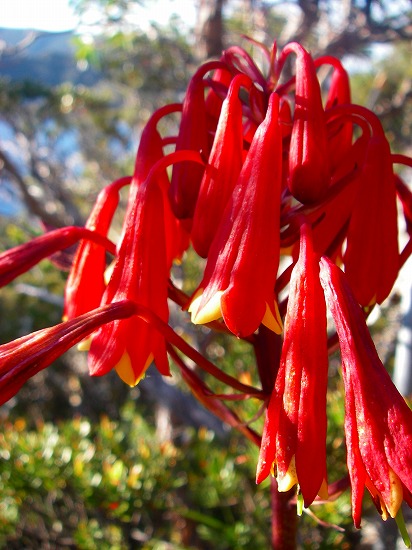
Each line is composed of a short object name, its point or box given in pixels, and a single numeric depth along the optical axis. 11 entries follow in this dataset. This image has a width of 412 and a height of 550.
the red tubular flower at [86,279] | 0.11
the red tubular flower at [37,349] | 0.08
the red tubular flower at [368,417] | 0.08
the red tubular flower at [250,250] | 0.09
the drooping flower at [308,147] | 0.10
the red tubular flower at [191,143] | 0.10
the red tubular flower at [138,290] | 0.10
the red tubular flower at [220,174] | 0.10
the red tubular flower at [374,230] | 0.10
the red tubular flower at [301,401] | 0.08
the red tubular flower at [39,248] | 0.10
